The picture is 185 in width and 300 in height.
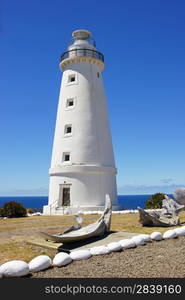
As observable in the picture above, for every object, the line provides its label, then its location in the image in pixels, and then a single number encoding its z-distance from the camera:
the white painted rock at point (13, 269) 6.61
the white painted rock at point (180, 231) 11.30
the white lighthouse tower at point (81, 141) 26.39
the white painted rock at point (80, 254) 8.09
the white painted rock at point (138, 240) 9.70
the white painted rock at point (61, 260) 7.50
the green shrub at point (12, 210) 24.02
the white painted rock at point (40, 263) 7.04
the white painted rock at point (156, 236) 10.47
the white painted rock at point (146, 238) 10.08
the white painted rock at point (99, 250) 8.54
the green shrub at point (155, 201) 27.58
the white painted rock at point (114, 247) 8.87
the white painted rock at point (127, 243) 9.27
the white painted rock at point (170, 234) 10.88
